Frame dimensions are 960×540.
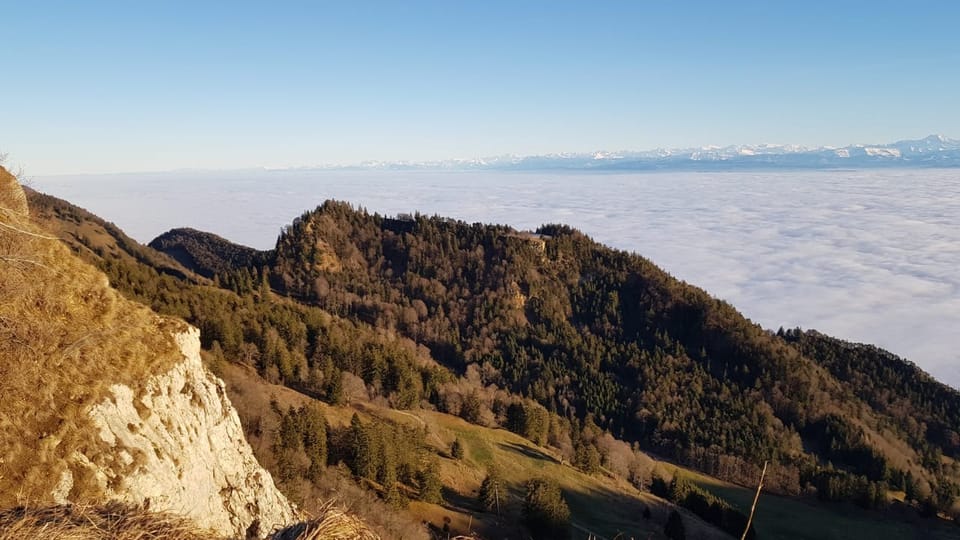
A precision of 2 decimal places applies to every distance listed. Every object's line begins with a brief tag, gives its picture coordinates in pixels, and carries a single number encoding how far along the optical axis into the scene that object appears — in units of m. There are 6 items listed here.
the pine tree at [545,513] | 50.38
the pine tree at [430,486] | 52.00
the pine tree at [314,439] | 47.34
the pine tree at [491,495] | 53.69
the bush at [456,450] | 65.00
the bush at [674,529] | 59.88
